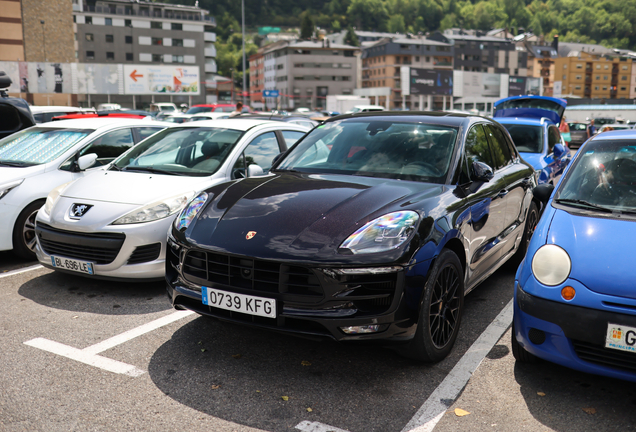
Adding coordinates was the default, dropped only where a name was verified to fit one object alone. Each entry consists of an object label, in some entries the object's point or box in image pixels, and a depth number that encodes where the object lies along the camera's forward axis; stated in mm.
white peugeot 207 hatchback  4910
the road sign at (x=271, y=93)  70525
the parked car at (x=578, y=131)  32906
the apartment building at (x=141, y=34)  86062
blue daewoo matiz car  2938
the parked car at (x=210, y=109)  33475
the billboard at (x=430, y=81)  89125
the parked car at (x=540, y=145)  8938
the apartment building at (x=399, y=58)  117062
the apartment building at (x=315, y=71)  115188
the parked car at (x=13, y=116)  8406
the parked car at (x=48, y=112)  14359
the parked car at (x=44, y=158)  6035
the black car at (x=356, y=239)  3209
